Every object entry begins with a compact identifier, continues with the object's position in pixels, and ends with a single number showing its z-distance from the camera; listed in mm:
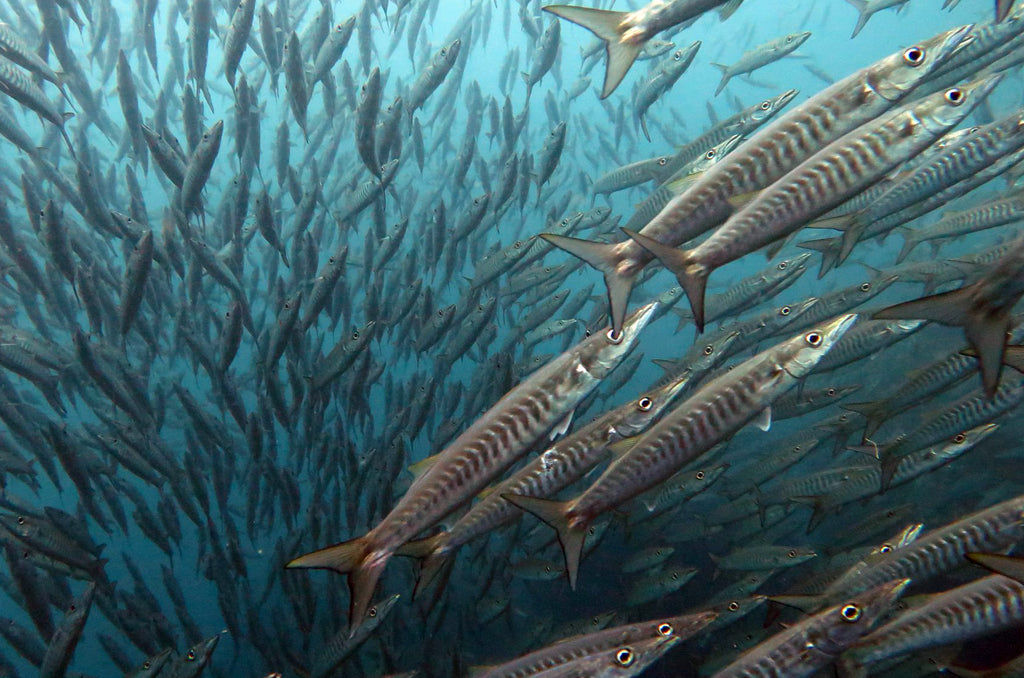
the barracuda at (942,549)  3066
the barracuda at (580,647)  2977
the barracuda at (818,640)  2396
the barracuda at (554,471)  2736
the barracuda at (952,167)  3047
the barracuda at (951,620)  2535
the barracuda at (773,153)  2172
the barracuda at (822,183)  2105
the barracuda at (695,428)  2434
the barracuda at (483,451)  2398
